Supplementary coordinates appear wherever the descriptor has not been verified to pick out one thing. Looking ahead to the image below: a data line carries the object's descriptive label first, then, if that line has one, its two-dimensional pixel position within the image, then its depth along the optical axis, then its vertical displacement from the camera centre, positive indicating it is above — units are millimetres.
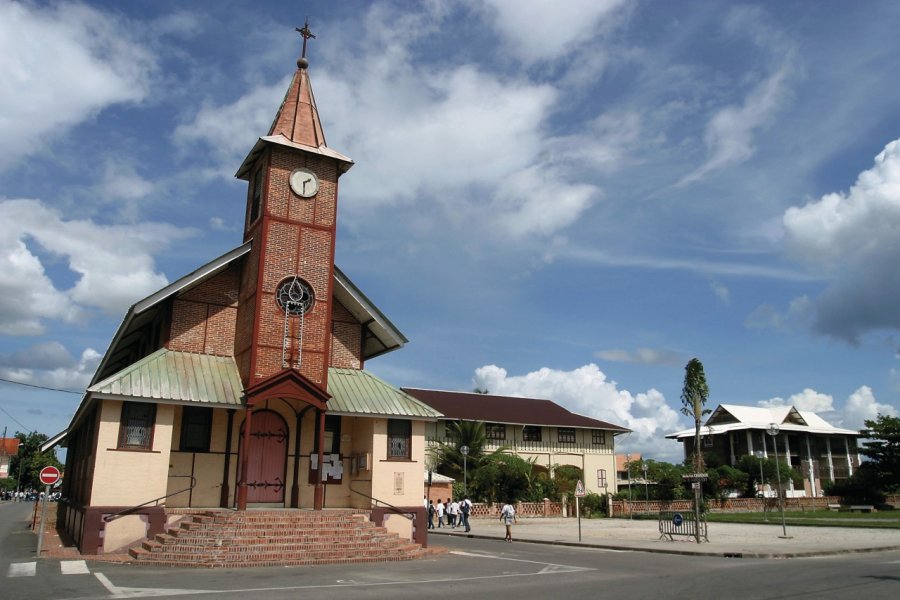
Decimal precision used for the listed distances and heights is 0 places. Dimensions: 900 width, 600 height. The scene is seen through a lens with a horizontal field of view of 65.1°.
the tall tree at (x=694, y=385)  53138 +7397
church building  18953 +2532
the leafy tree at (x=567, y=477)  50653 +458
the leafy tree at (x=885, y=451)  53906 +2521
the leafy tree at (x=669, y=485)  50219 -106
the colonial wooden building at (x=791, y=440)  72562 +4521
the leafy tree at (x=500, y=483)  46938 -29
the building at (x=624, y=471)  74175 +1524
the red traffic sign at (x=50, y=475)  19438 +139
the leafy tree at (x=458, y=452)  49625 +2170
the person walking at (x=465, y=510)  32719 -1243
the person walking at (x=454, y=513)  36781 -1549
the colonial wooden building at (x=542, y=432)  55281 +4024
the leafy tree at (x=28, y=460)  97825 +2899
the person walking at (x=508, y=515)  26906 -1221
